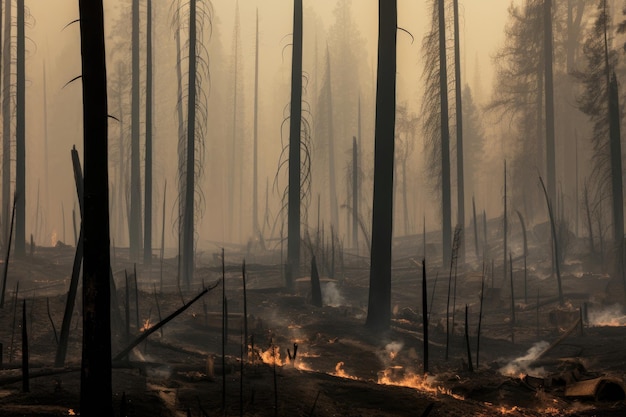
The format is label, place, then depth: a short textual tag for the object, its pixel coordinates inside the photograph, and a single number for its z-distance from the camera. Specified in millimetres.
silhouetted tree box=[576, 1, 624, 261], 21266
